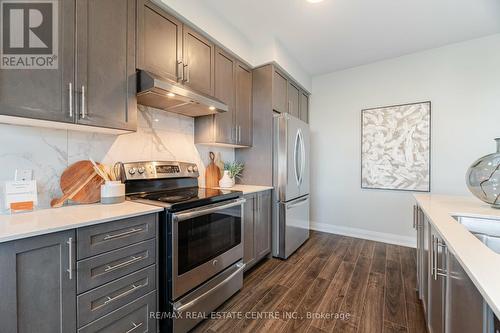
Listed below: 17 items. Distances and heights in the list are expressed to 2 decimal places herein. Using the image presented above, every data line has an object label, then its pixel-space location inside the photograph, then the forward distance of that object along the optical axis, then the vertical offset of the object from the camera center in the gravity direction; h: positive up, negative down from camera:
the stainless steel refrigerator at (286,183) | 2.68 -0.24
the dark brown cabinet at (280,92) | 2.83 +0.97
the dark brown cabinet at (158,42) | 1.63 +0.99
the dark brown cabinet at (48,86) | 1.09 +0.41
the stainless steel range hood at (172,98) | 1.57 +0.54
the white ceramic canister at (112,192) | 1.49 -0.20
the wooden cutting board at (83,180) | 1.48 -0.12
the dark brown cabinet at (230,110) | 2.38 +0.68
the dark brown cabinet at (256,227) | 2.30 -0.71
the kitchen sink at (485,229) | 1.22 -0.38
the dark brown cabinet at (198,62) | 1.99 +1.00
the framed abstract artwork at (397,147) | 3.02 +0.26
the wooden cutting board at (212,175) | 2.59 -0.13
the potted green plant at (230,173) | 2.56 -0.11
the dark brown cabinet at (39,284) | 0.89 -0.53
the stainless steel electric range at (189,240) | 1.41 -0.56
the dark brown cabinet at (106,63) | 1.33 +0.66
